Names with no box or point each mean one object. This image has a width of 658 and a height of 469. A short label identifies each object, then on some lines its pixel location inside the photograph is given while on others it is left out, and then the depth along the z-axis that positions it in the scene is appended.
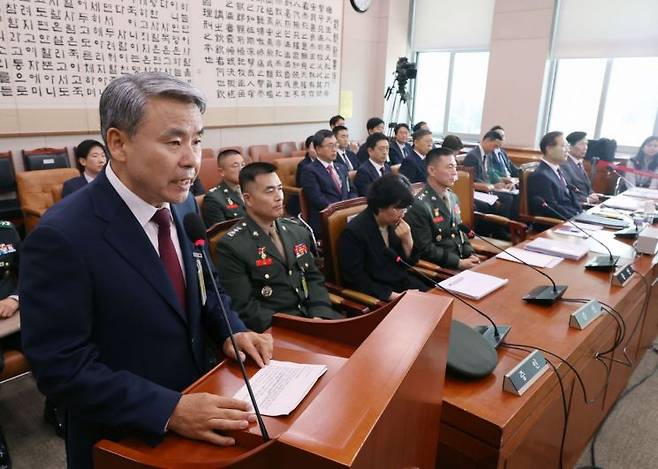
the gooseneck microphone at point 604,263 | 2.14
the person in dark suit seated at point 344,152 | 5.28
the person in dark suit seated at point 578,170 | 4.49
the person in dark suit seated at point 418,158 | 5.21
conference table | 1.10
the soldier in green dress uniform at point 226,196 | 3.24
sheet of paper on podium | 0.76
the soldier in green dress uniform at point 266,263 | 1.88
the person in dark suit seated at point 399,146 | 5.83
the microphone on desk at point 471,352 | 1.19
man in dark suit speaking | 0.75
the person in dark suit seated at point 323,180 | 4.02
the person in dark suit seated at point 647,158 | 5.36
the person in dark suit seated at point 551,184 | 3.86
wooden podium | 0.51
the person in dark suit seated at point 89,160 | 3.31
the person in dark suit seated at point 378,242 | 2.29
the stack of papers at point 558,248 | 2.36
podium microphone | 0.96
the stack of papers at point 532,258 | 2.24
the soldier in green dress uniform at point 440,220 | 2.75
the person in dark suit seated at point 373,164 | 4.38
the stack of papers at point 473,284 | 1.79
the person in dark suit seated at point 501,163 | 5.59
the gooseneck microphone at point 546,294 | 1.73
